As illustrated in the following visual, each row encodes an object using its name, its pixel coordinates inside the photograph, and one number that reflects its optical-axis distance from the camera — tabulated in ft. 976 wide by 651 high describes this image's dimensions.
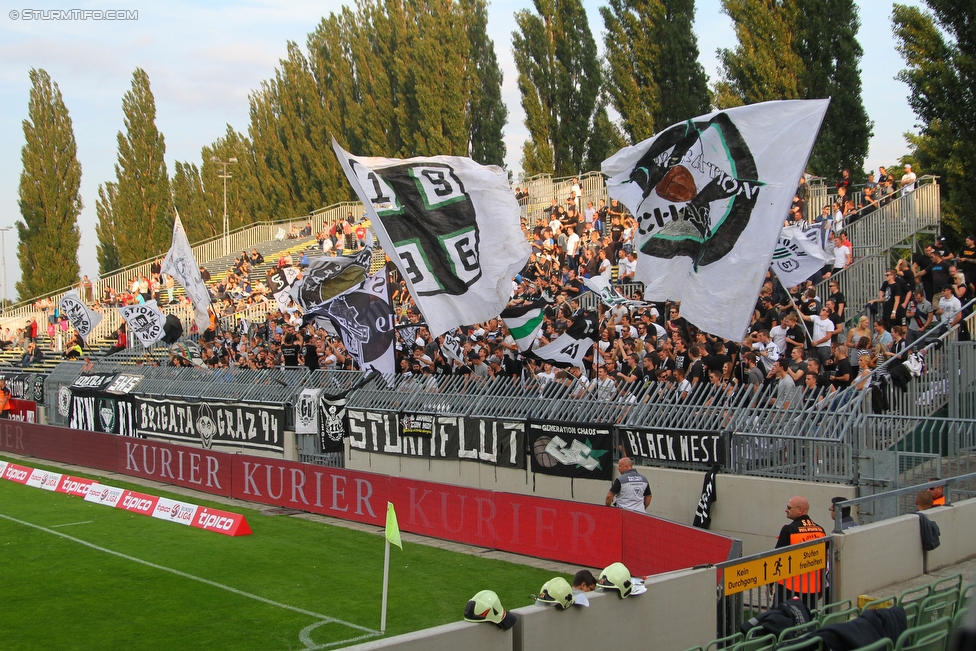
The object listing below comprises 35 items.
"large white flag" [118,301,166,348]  93.86
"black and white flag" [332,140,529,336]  50.03
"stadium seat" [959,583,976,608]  25.96
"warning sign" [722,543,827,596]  29.09
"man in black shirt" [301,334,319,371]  81.61
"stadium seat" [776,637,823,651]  21.21
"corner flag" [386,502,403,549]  35.19
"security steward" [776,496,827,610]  33.45
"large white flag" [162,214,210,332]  87.86
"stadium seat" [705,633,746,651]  23.31
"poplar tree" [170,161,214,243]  245.86
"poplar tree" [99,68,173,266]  202.59
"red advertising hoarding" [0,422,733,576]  42.11
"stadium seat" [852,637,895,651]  20.26
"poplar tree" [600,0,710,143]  135.23
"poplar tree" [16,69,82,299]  198.49
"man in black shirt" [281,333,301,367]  88.53
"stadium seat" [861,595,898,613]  25.12
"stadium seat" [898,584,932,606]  25.73
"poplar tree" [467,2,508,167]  175.73
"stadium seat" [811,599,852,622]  25.36
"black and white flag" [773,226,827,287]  57.11
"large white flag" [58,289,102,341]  107.24
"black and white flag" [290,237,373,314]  66.44
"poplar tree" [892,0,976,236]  78.07
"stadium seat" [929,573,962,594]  30.47
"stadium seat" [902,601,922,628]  24.84
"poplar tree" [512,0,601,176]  158.71
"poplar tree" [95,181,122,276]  206.69
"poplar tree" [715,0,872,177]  113.29
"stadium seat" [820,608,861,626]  24.64
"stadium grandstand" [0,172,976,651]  33.50
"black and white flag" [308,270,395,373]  63.98
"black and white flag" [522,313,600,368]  59.36
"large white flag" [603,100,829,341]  38.22
